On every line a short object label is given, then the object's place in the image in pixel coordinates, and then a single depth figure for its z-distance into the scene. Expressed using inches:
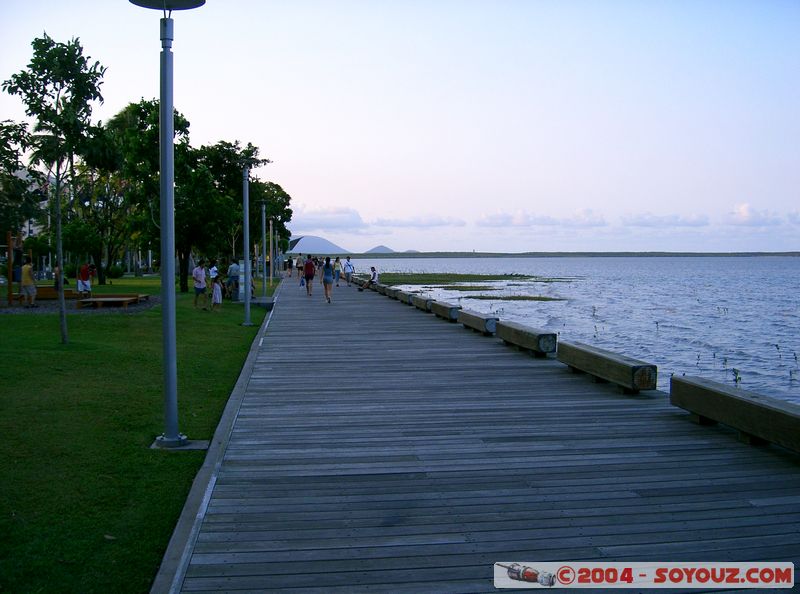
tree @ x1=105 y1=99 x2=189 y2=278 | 1209.4
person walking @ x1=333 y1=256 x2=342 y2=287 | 1685.3
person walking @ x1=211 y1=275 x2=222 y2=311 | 965.2
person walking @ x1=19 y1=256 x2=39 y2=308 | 921.5
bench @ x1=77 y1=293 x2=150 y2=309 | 907.4
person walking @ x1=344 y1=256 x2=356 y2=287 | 1811.0
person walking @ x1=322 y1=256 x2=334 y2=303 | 1066.1
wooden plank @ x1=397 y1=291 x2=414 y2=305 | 1019.3
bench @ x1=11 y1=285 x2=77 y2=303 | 1040.8
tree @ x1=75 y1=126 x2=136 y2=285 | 1776.6
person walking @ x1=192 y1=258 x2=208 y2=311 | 927.0
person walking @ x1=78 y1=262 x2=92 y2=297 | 1046.9
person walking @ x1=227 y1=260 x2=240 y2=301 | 1171.3
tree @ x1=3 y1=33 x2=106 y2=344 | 540.1
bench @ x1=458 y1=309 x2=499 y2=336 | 613.3
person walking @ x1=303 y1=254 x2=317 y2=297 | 1198.8
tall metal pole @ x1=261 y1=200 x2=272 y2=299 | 1260.3
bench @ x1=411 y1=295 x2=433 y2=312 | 875.2
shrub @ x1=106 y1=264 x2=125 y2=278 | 2042.3
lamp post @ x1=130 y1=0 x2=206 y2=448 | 276.5
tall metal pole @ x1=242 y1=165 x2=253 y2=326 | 777.6
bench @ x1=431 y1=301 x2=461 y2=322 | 752.3
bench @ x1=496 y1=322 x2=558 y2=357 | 492.1
